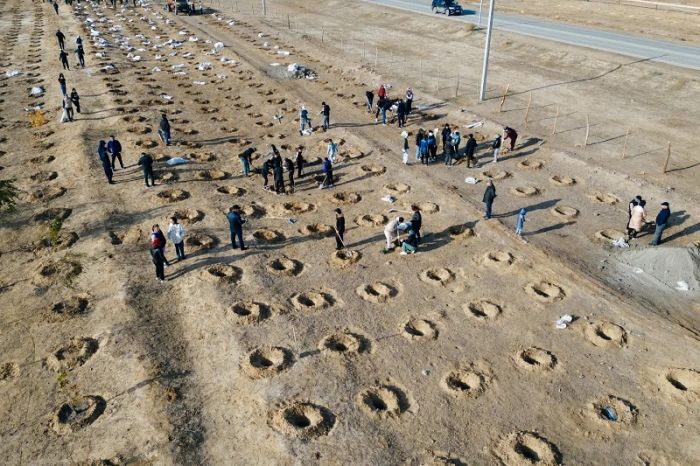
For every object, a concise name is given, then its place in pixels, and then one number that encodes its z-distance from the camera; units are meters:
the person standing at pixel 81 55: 35.16
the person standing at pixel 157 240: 13.73
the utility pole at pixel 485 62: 26.14
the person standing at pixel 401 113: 24.78
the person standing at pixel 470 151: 20.11
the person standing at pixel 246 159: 20.53
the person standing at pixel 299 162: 19.98
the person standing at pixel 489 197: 16.27
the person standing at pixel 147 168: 18.58
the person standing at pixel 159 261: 13.55
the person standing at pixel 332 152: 20.92
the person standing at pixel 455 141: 20.95
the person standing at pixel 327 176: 19.02
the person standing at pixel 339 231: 15.02
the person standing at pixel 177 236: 14.29
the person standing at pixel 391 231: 15.45
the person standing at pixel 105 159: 18.72
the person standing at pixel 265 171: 19.30
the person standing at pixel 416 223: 15.28
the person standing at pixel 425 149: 20.50
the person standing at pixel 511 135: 21.61
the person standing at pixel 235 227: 14.72
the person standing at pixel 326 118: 24.42
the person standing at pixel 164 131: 22.59
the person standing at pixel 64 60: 33.81
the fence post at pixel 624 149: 20.83
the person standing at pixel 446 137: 20.83
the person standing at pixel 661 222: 14.73
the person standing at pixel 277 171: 18.66
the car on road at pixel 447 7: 51.25
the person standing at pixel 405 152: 21.01
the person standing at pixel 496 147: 20.73
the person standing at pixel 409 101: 25.32
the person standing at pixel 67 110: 25.56
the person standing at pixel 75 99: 26.08
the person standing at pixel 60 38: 37.49
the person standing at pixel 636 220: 15.20
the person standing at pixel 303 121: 24.55
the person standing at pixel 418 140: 21.03
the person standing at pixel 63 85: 27.28
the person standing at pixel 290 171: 19.27
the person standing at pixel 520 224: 15.61
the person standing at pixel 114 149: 19.66
